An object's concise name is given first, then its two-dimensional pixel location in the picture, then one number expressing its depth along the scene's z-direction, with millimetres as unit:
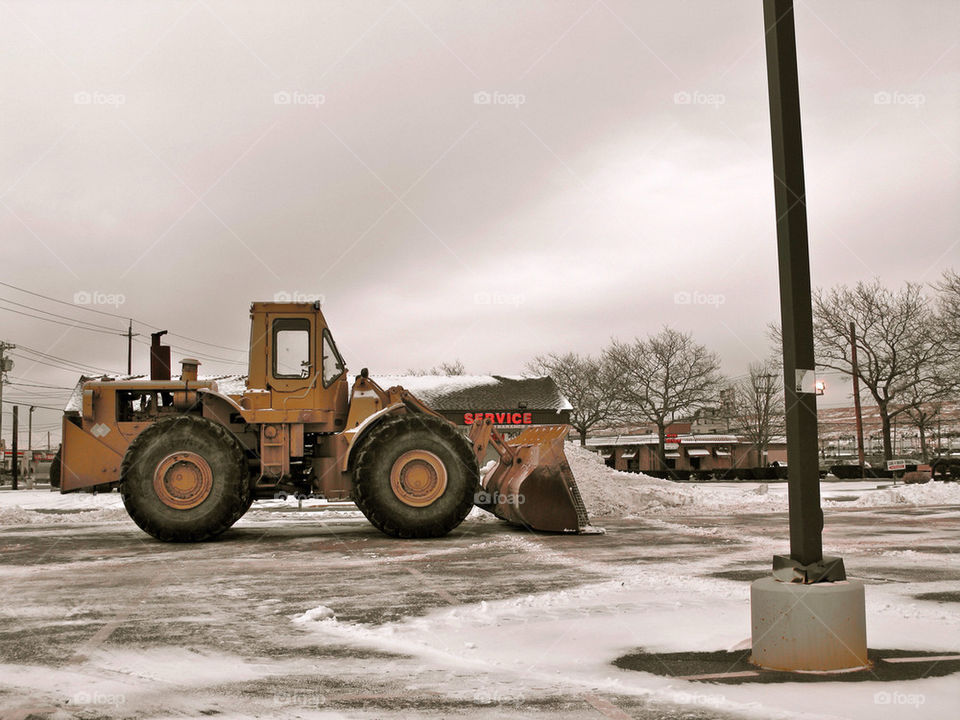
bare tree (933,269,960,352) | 38969
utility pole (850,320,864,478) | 45638
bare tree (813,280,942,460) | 43938
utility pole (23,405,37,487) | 62828
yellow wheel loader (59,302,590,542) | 12141
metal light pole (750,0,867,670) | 4973
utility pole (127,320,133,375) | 56938
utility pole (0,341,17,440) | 54588
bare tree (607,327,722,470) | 56688
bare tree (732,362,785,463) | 65750
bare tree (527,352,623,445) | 58250
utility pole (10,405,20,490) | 43459
